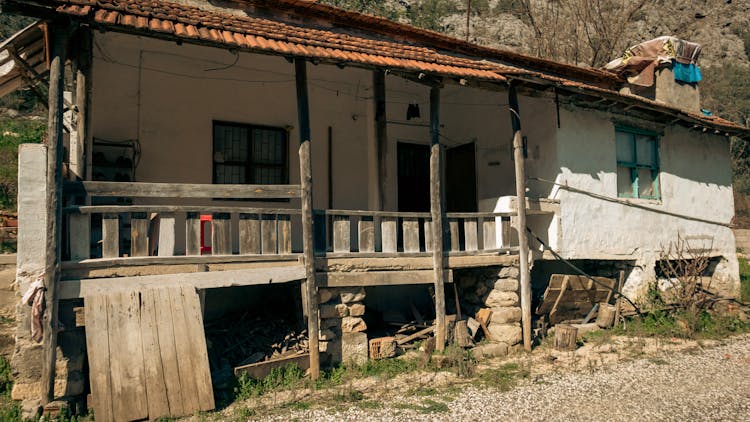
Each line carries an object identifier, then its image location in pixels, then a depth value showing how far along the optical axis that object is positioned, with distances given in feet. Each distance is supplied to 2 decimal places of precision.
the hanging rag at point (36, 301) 17.10
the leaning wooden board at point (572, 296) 30.25
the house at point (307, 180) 18.02
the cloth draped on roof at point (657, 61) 39.99
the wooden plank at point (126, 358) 17.13
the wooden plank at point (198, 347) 18.22
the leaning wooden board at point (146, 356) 17.16
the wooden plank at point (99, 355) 16.80
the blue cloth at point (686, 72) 40.68
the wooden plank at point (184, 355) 17.98
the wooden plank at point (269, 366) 21.12
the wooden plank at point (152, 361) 17.52
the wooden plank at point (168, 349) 17.79
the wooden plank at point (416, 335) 26.45
